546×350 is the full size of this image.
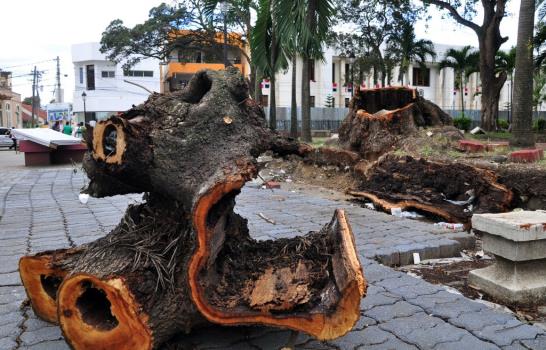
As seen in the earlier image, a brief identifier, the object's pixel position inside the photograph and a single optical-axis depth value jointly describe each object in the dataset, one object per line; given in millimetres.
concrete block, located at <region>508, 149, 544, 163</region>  6758
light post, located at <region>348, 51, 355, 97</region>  31447
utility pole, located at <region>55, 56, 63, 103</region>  57031
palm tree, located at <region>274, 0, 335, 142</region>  10406
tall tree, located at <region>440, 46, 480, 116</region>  31875
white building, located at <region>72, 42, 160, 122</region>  53781
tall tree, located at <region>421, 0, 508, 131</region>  17586
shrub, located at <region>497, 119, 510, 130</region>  30919
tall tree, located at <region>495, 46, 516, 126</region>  29575
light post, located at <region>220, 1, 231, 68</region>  17875
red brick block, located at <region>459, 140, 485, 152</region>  7816
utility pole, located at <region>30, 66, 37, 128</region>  59562
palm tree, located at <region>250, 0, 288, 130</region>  12688
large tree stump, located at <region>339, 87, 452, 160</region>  8766
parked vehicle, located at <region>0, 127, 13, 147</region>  31750
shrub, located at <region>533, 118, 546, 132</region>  27241
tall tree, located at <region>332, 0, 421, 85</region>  25177
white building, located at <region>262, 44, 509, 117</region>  39322
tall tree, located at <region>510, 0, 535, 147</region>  8891
